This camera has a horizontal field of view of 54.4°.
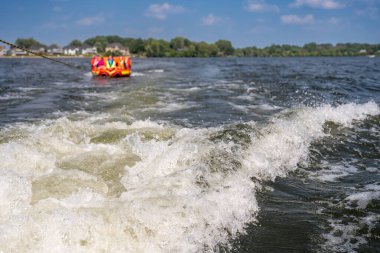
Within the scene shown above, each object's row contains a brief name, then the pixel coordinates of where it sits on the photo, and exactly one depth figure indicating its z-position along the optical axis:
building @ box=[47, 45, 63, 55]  171.89
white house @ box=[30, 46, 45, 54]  167.75
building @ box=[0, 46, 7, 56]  147.32
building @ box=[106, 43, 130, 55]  167.38
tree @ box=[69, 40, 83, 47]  184.88
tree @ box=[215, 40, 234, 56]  181.75
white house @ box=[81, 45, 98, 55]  174.43
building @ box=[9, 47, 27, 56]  149.82
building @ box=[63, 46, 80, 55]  174.75
